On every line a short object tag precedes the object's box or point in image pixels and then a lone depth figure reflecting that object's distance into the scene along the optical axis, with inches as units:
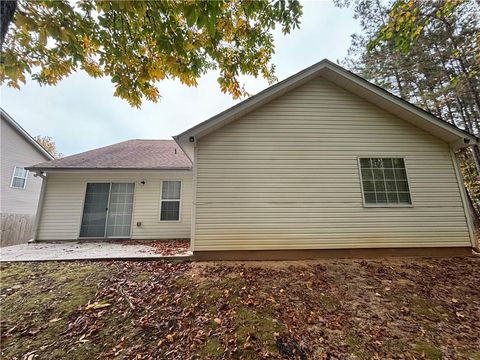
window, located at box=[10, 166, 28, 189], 497.4
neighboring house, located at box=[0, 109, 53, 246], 456.4
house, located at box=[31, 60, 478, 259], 231.1
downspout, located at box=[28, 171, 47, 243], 327.3
